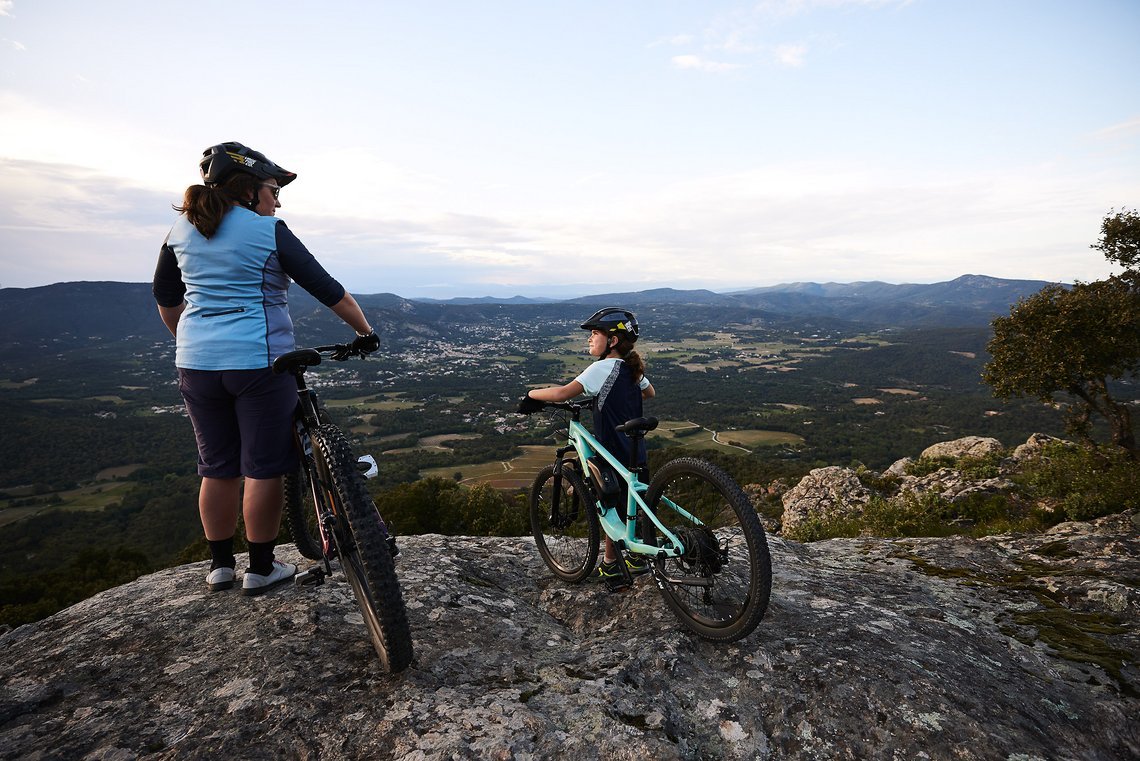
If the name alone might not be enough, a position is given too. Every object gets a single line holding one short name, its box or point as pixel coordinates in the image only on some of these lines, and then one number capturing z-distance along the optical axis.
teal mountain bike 3.08
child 4.25
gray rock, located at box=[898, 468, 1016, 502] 10.39
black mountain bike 2.72
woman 3.28
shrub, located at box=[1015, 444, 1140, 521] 7.01
